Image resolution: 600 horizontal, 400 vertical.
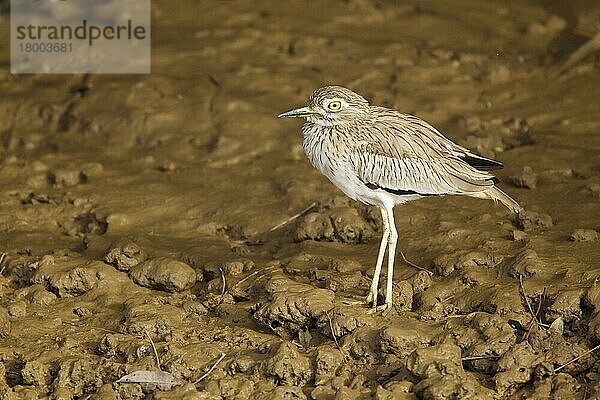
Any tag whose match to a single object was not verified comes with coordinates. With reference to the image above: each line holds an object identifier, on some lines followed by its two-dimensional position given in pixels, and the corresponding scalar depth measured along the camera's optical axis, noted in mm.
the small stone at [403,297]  11266
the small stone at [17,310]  11742
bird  11312
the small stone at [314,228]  13062
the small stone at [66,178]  15211
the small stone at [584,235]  11797
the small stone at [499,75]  17547
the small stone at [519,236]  12094
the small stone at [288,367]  10211
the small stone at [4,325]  11328
